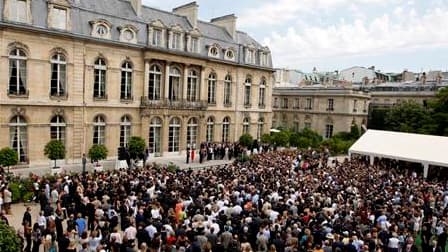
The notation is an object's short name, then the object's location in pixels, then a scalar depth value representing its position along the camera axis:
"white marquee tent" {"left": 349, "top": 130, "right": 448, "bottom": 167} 26.12
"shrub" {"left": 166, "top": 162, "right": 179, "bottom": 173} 21.66
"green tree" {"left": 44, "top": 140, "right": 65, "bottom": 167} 22.36
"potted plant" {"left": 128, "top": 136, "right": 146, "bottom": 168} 25.59
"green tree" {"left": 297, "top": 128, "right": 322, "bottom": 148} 39.97
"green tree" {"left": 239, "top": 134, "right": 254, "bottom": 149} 34.50
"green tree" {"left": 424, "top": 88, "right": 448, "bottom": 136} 41.24
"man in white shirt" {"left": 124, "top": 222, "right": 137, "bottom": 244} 10.09
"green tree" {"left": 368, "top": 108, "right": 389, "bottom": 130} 54.84
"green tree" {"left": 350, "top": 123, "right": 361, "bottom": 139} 50.46
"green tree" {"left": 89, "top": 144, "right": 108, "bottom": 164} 23.86
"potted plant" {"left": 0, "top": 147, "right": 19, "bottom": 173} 20.28
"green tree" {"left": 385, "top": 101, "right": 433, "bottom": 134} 43.81
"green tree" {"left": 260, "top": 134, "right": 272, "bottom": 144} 37.81
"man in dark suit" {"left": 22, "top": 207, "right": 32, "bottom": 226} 10.94
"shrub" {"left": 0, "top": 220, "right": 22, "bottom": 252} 8.50
